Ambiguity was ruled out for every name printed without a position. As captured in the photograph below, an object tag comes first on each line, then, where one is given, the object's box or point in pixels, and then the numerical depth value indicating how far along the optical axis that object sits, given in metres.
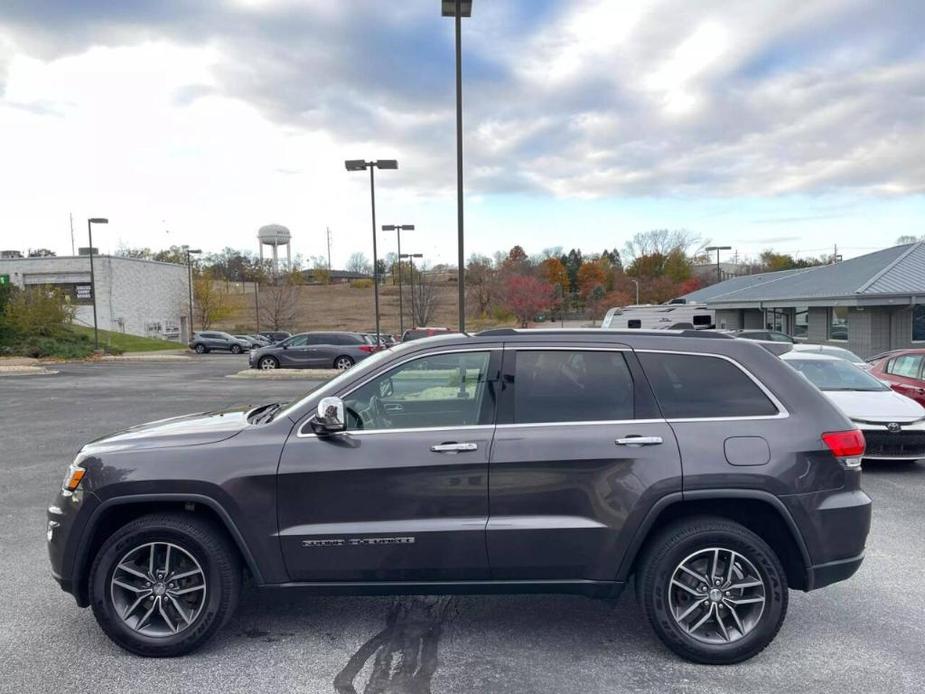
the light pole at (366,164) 25.32
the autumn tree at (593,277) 90.76
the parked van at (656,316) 17.50
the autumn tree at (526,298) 65.50
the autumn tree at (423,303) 54.18
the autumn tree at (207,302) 62.69
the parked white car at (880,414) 7.93
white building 51.84
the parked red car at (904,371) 10.02
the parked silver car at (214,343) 45.09
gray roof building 22.69
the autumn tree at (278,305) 65.44
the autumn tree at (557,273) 92.52
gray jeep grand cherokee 3.61
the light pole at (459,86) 14.31
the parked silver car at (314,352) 26.66
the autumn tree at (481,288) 74.12
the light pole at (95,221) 34.10
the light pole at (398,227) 36.86
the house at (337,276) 122.38
